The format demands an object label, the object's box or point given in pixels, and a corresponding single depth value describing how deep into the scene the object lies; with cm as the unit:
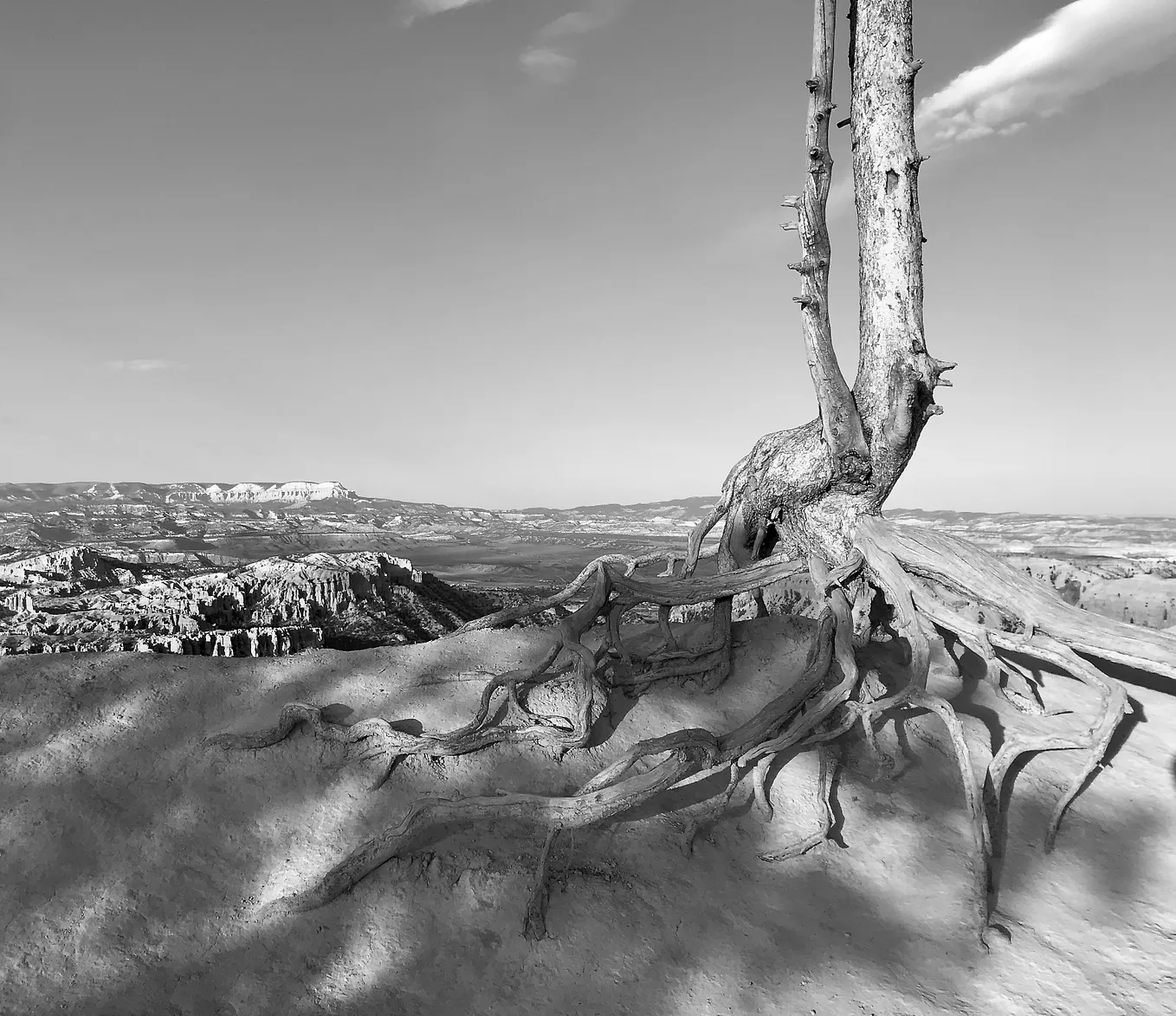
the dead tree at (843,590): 507
